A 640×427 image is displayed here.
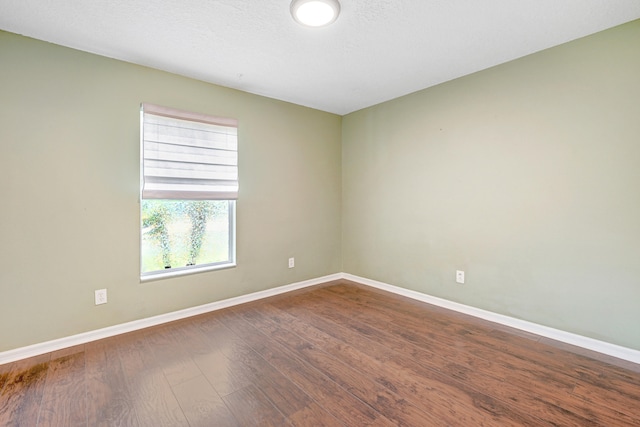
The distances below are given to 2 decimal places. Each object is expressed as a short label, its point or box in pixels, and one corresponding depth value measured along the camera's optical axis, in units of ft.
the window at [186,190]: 9.02
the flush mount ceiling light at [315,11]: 6.11
